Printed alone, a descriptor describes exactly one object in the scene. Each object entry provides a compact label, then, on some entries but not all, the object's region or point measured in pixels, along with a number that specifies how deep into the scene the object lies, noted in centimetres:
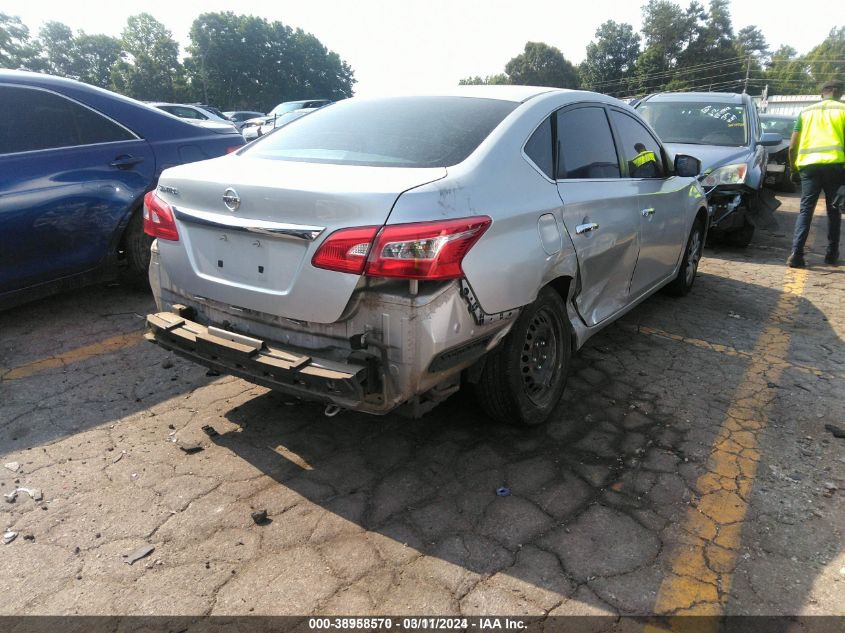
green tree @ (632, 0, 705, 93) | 9100
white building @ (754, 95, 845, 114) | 3759
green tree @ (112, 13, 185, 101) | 7050
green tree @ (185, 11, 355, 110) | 7469
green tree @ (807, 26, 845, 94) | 9075
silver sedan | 228
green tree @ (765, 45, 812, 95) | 8956
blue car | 392
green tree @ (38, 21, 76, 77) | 8162
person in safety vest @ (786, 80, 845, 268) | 653
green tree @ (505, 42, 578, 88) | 8750
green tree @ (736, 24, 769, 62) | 9825
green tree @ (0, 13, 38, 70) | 7554
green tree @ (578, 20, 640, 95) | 9088
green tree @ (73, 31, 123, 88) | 8188
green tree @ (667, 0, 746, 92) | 8662
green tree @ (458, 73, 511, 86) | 9356
